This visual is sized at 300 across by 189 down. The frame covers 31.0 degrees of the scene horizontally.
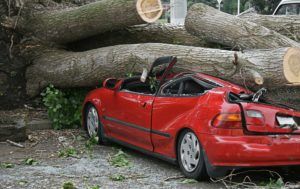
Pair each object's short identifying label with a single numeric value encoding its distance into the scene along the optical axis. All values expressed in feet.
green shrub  31.09
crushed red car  18.51
